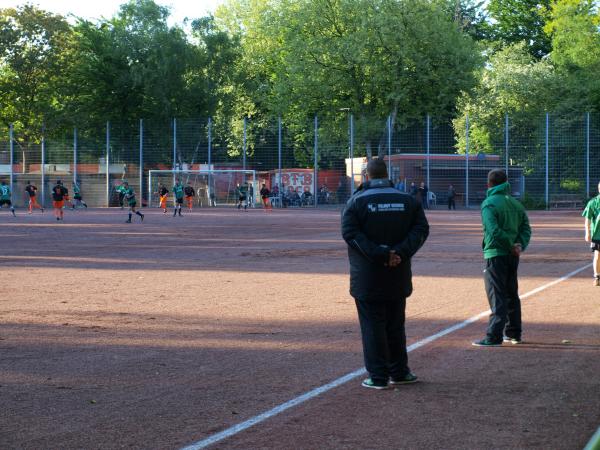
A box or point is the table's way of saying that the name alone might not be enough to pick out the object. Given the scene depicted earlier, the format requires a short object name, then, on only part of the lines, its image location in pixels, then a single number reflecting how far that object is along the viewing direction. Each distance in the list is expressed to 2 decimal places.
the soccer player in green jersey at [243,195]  58.34
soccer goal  62.00
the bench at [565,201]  57.66
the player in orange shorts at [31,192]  50.26
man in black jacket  7.53
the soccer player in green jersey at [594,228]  15.51
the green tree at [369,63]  66.12
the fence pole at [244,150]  62.79
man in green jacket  9.65
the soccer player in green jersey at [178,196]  47.06
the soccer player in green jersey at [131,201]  40.22
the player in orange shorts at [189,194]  55.78
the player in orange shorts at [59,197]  40.81
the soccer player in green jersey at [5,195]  48.47
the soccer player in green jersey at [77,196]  62.32
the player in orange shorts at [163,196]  52.12
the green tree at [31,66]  67.44
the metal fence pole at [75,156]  64.12
